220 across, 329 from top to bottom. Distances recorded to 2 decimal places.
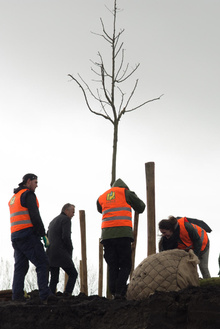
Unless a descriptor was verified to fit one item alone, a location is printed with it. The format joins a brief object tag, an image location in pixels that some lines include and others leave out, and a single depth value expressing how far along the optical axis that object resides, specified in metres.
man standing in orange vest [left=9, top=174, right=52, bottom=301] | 7.92
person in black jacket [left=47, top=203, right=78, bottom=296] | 9.62
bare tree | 10.38
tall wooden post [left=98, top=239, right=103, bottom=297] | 11.01
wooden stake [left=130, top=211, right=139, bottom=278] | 9.20
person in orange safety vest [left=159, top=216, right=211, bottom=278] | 8.48
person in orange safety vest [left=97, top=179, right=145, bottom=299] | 8.18
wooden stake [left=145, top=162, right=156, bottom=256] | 8.57
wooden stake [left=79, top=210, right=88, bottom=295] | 10.91
